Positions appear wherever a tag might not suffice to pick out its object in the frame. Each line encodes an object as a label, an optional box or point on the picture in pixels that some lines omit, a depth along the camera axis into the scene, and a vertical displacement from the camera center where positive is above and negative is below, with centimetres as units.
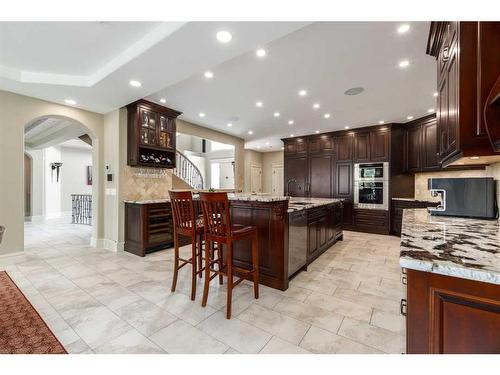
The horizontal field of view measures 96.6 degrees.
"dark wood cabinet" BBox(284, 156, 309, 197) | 674 +34
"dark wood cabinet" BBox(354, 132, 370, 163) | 577 +104
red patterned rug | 164 -119
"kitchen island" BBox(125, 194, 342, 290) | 255 -62
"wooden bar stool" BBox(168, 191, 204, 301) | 236 -38
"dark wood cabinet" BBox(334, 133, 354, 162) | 603 +111
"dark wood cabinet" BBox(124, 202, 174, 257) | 386 -73
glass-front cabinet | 406 +100
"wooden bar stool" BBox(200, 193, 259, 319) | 205 -45
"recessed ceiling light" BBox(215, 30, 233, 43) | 207 +144
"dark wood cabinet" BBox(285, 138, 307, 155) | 687 +127
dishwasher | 271 -70
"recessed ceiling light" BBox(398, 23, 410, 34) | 220 +158
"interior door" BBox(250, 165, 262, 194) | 953 +38
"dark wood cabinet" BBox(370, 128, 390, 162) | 549 +105
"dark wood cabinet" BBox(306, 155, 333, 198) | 632 +30
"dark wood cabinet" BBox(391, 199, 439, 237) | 489 -49
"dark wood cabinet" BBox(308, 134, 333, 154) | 639 +125
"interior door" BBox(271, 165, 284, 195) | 989 +30
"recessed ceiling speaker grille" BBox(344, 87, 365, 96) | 366 +162
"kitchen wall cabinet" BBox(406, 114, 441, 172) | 494 +98
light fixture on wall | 803 +72
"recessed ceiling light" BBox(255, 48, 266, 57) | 263 +162
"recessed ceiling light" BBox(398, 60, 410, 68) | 284 +160
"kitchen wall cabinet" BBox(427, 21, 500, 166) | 125 +60
